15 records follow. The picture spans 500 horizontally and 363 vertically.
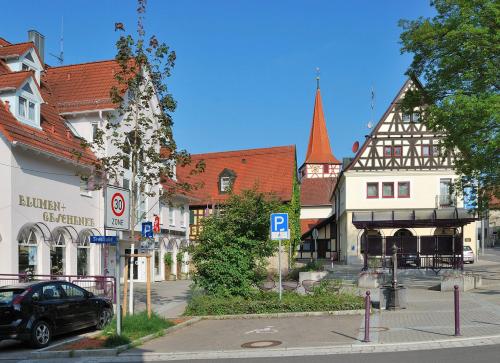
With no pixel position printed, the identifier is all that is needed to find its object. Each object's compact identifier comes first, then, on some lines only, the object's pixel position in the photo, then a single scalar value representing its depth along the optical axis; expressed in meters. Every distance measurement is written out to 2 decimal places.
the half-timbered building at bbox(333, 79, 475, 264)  48.25
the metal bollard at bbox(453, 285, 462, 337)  12.04
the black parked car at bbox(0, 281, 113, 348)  12.29
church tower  101.94
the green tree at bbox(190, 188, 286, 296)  17.94
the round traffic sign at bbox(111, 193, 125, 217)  12.14
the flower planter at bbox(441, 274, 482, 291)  22.48
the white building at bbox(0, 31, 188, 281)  20.34
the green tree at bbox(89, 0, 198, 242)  15.01
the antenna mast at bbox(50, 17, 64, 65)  34.47
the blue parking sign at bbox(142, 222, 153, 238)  23.08
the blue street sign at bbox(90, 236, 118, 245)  13.09
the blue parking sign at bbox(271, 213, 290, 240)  16.88
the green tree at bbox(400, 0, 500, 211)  20.47
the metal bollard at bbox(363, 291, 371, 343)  11.48
